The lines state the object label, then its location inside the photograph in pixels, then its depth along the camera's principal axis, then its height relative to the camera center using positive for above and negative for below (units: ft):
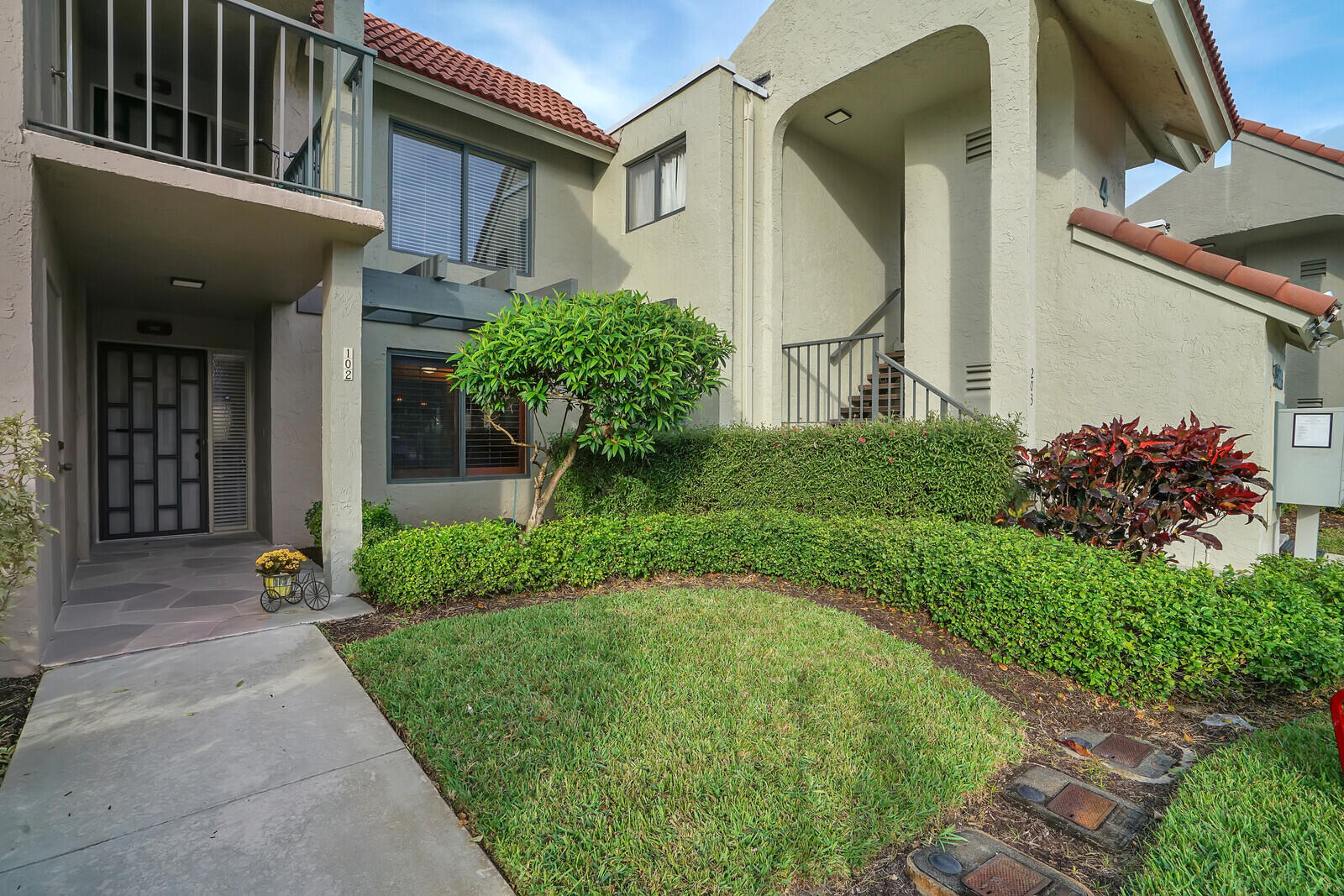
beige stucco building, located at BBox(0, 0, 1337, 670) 17.11 +6.41
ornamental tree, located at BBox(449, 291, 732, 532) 18.08 +2.22
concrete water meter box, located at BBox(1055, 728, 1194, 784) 9.53 -5.11
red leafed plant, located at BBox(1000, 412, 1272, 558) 14.58 -1.12
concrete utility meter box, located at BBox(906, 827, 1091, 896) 7.02 -5.07
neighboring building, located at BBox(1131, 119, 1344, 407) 34.24 +13.06
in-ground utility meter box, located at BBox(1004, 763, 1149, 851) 8.07 -5.08
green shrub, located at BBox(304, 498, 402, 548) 19.68 -2.97
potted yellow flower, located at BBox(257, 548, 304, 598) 16.21 -3.50
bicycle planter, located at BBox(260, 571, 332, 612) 16.29 -4.19
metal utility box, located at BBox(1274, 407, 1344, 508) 17.61 -0.46
